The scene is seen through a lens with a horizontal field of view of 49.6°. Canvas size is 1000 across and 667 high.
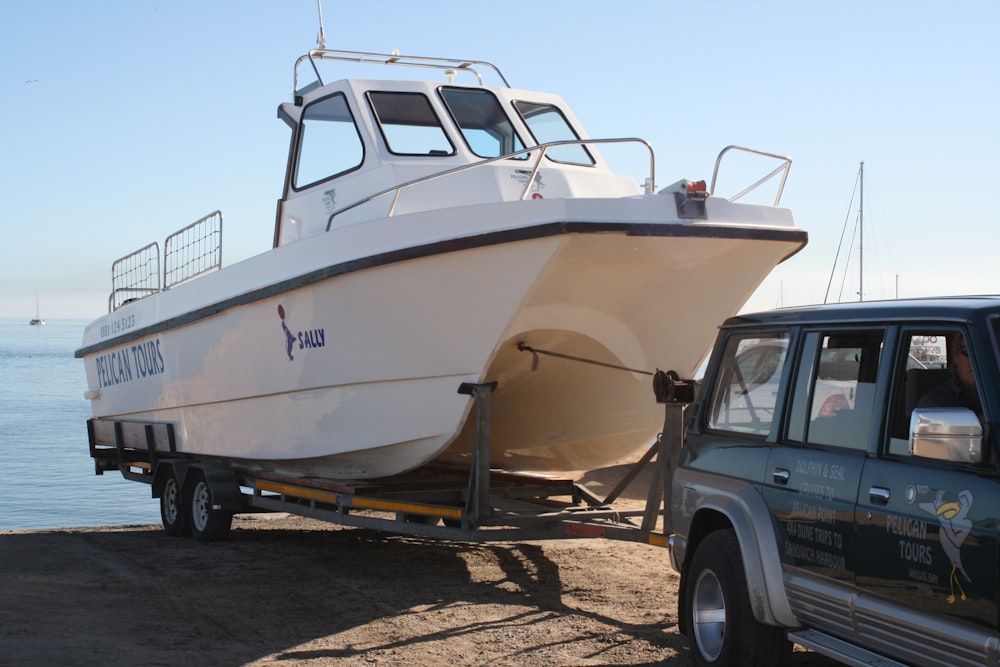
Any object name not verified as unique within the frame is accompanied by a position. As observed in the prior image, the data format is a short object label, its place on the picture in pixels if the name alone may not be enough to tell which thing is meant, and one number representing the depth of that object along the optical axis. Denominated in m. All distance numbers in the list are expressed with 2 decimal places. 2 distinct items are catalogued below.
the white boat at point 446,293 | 6.72
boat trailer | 6.84
